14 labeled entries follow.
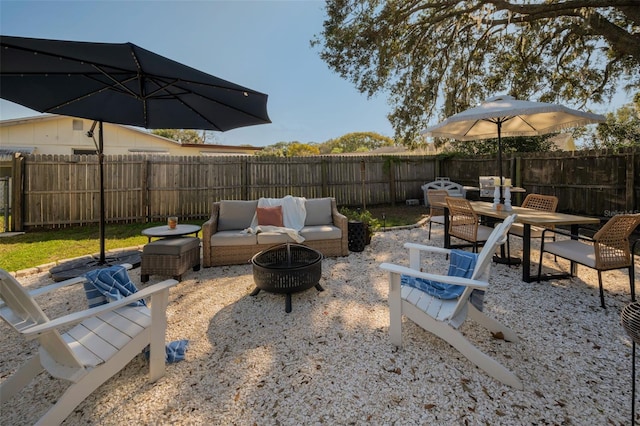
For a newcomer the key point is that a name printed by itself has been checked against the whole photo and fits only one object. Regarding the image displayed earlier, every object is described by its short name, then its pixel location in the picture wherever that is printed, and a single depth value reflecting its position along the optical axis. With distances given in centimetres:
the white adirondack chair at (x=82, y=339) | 137
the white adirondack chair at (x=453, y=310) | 184
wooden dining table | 321
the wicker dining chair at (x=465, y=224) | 385
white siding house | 1017
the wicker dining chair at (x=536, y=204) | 418
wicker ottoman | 348
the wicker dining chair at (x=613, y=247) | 273
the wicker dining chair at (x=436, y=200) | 510
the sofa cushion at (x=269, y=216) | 454
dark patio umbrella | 227
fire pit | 278
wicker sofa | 406
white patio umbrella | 384
